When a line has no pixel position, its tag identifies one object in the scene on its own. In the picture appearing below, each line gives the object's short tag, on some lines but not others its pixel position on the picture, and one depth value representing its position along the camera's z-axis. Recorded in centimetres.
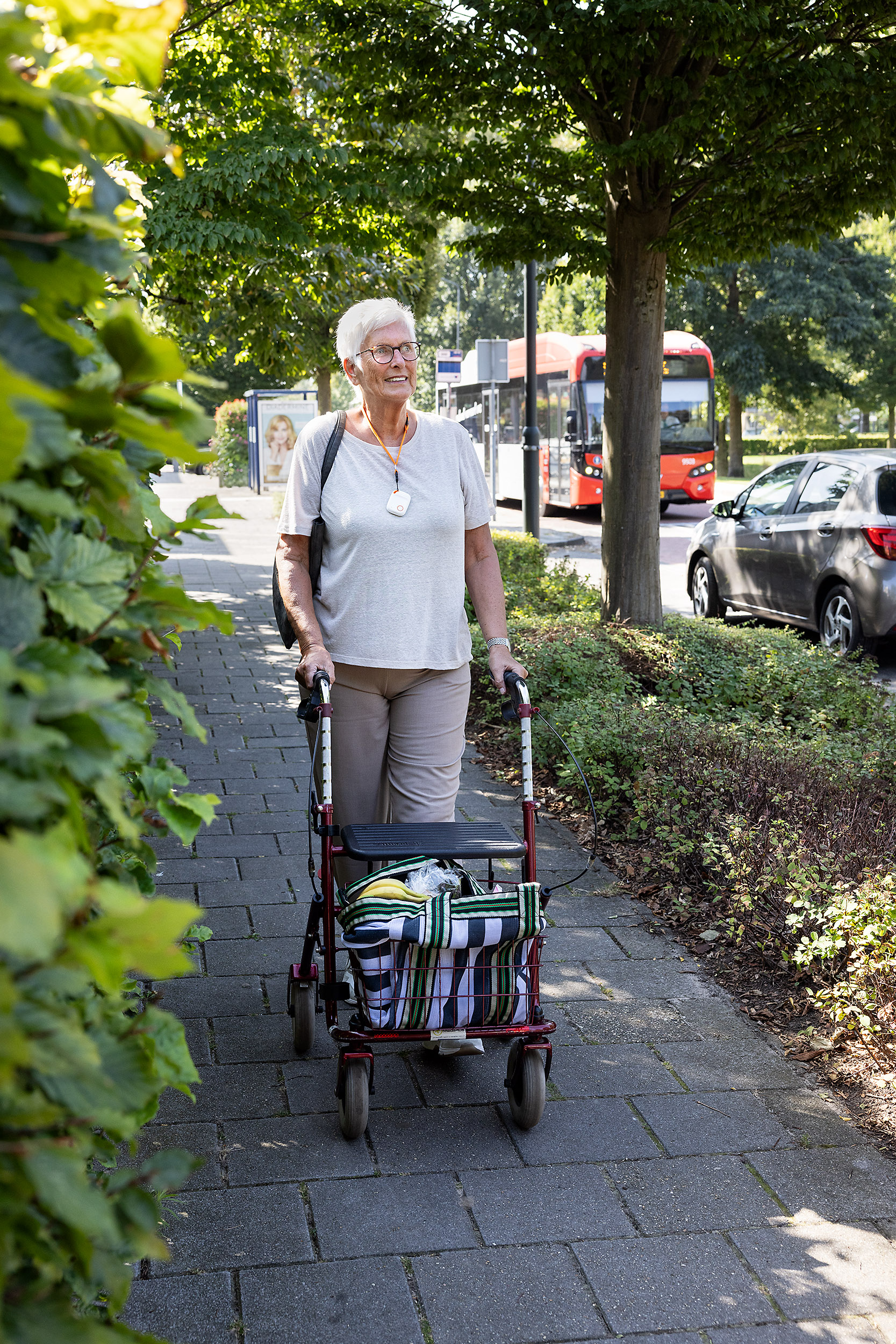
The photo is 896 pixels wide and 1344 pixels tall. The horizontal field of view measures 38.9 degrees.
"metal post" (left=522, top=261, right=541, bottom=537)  1592
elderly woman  357
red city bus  2330
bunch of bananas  319
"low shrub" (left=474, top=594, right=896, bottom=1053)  398
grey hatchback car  994
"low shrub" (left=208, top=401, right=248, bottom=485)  3972
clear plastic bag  329
